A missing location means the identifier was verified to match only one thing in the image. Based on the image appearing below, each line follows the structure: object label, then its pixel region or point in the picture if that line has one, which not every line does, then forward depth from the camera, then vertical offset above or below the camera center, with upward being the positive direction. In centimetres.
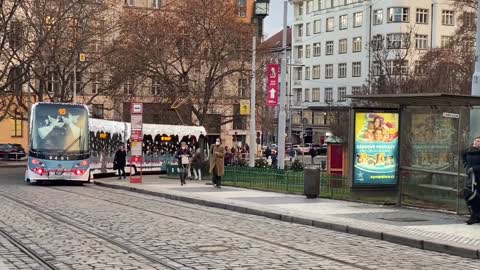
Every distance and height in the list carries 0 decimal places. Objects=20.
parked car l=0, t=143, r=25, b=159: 5982 -212
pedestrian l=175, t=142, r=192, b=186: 2733 -127
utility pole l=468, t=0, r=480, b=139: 1550 +116
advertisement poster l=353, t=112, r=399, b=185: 1822 -36
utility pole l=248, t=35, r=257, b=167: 3441 +46
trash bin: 1997 -154
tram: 2814 -59
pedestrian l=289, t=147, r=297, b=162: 6373 -203
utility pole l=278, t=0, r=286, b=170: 3247 +102
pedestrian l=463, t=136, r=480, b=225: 1357 -94
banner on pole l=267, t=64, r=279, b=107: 3294 +240
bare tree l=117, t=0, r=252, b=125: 4758 +631
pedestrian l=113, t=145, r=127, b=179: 3375 -159
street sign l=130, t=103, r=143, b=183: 2916 +13
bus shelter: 1559 -30
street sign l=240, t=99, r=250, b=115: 3839 +147
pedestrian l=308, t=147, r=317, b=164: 6243 -197
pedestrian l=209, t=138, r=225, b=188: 2473 -113
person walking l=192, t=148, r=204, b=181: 3109 -155
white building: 8356 +1342
